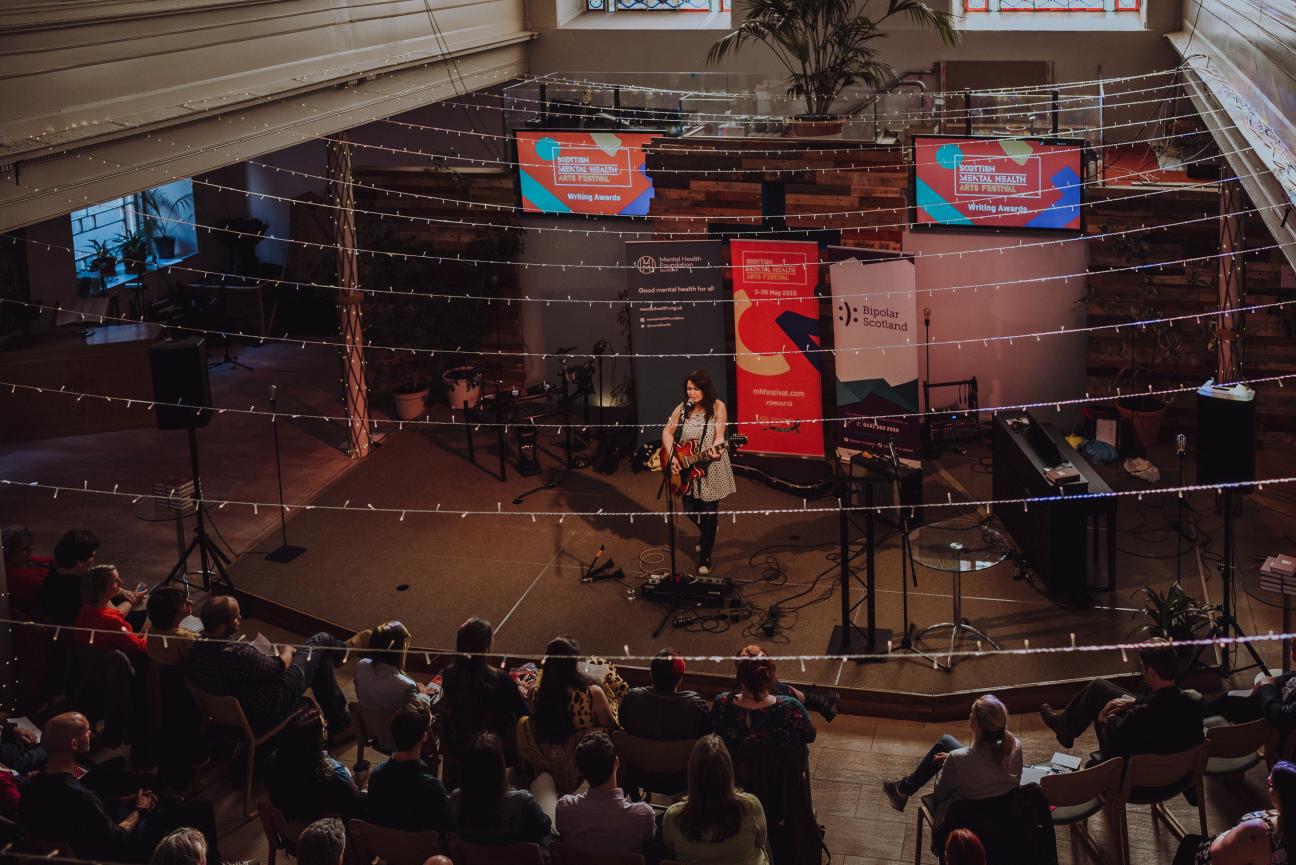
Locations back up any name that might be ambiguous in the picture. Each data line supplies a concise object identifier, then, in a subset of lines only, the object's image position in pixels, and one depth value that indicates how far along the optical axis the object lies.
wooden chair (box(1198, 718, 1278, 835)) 5.70
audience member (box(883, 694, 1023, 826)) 5.27
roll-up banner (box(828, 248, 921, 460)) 9.92
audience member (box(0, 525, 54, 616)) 7.46
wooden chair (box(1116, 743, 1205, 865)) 5.53
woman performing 8.47
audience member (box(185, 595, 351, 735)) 6.39
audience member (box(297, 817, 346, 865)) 4.56
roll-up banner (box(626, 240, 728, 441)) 10.43
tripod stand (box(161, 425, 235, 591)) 8.62
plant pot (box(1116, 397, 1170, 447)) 10.66
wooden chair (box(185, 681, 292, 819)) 6.36
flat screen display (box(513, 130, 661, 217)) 11.02
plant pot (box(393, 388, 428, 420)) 12.12
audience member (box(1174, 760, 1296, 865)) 4.50
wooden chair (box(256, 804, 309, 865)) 5.50
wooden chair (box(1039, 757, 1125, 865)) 5.39
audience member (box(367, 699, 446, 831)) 5.24
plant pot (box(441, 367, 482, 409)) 12.07
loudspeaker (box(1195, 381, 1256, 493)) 7.84
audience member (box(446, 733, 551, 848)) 5.07
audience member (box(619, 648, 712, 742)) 5.75
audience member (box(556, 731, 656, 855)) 5.07
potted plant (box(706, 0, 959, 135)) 11.09
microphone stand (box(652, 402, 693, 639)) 8.17
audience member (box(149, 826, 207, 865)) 4.52
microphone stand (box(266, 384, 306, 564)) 9.41
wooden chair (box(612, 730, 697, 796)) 5.73
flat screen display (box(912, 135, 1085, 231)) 10.19
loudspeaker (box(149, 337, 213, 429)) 8.37
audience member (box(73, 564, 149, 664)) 6.73
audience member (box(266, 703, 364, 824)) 5.46
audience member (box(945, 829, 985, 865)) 4.45
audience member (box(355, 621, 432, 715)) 6.29
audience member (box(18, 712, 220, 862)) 5.25
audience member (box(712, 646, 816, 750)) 5.59
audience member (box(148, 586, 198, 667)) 6.52
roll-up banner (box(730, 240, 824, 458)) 10.19
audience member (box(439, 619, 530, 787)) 6.03
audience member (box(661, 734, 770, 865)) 4.88
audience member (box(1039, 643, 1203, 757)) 5.64
